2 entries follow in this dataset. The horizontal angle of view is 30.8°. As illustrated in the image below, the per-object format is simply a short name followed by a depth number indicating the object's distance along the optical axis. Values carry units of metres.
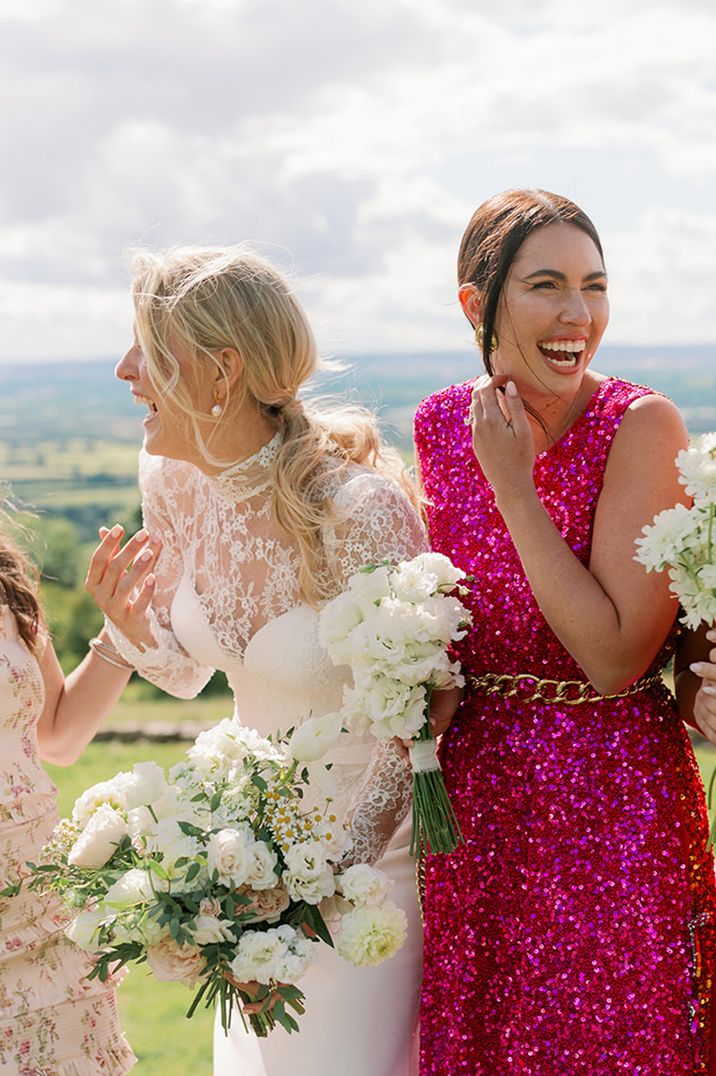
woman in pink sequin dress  2.99
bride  3.43
